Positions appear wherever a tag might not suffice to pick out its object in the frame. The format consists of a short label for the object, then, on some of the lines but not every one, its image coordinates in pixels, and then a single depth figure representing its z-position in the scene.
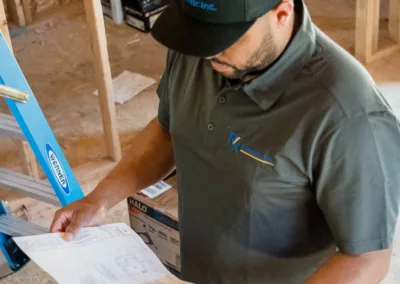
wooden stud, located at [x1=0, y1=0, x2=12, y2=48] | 1.99
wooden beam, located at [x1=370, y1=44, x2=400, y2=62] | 3.15
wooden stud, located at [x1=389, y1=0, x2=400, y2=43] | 3.17
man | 0.94
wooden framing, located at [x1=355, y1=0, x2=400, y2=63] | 3.00
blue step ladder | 1.67
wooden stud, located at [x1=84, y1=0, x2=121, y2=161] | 2.29
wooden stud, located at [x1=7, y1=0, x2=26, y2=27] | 3.60
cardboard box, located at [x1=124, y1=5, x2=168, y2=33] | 3.48
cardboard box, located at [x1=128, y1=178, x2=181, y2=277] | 2.00
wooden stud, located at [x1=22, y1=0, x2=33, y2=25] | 3.62
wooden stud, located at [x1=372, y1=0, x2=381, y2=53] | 3.02
